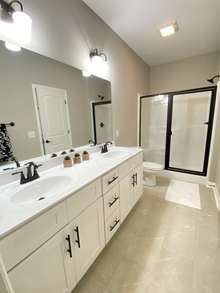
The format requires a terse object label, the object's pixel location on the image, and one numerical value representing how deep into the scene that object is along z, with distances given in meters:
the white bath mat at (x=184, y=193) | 2.13
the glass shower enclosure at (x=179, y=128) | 2.71
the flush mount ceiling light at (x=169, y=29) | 1.99
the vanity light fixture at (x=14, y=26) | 1.00
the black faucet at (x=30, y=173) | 1.11
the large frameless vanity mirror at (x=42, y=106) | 1.12
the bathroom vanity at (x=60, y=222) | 0.69
